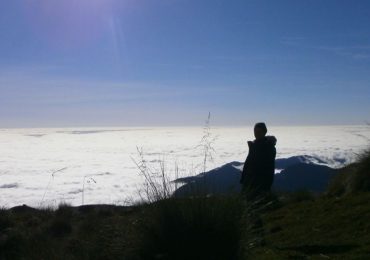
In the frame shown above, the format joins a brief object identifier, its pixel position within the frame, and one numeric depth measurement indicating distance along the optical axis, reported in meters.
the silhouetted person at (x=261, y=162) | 8.40
